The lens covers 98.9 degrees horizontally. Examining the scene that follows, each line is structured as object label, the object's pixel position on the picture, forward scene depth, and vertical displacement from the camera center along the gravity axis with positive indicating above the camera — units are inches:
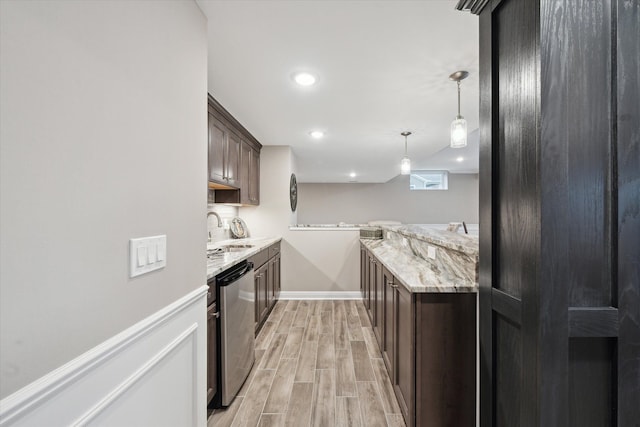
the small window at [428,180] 347.9 +44.8
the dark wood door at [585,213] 30.9 +0.3
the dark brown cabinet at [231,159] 103.6 +25.2
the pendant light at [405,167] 131.1 +23.5
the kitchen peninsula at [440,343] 54.7 -26.2
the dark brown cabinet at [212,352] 65.1 -33.4
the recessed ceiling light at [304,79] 80.3 +41.0
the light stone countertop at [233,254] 70.2 -13.4
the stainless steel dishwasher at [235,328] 69.5 -31.5
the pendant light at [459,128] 80.7 +26.4
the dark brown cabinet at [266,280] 112.6 -30.7
